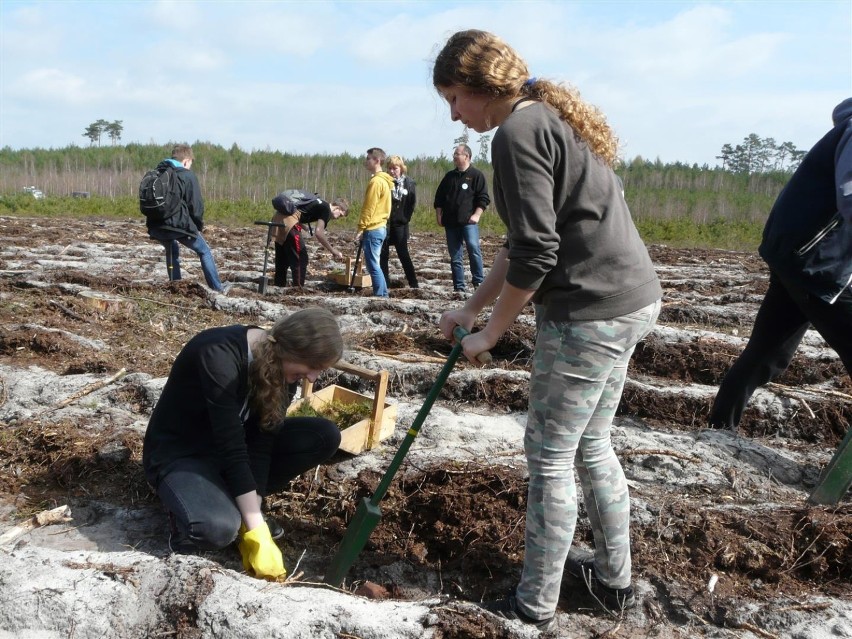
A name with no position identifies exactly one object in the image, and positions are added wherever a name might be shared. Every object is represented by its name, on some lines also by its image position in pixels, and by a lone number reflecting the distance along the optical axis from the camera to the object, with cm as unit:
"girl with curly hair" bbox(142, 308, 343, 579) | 279
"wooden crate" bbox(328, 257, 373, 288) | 964
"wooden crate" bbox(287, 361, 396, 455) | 379
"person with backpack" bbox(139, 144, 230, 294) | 774
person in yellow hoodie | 842
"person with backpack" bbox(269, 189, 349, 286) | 891
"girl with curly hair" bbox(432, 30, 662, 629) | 207
